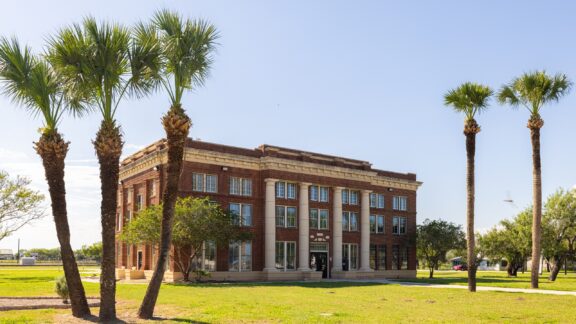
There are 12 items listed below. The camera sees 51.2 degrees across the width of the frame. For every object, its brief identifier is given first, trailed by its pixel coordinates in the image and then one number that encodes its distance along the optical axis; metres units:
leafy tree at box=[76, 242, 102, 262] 133.88
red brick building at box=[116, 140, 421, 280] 46.81
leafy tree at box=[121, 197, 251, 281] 40.62
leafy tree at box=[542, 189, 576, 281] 52.12
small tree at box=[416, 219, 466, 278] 58.16
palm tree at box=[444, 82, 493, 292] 34.50
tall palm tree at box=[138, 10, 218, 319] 18.88
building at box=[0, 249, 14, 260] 179.64
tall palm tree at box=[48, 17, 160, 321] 17.98
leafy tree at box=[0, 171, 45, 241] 56.31
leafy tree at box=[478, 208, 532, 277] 58.54
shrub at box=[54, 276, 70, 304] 22.38
